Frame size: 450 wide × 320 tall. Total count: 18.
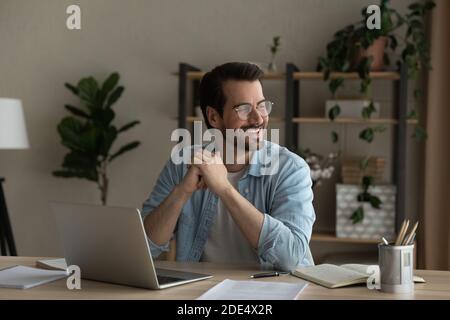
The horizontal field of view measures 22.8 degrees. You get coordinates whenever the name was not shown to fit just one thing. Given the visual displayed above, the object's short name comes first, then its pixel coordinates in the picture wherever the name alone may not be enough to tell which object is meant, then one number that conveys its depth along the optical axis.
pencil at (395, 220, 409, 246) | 2.54
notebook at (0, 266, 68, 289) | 2.61
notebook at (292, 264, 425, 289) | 2.62
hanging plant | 4.58
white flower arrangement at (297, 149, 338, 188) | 4.88
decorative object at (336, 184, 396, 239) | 4.70
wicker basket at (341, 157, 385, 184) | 4.75
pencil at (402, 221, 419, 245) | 2.55
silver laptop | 2.51
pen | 2.72
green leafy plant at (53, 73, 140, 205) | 5.34
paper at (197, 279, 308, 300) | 2.47
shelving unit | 4.67
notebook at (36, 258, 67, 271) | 2.83
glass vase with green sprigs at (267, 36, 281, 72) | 4.99
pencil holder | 2.52
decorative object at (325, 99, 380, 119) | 4.82
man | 2.91
